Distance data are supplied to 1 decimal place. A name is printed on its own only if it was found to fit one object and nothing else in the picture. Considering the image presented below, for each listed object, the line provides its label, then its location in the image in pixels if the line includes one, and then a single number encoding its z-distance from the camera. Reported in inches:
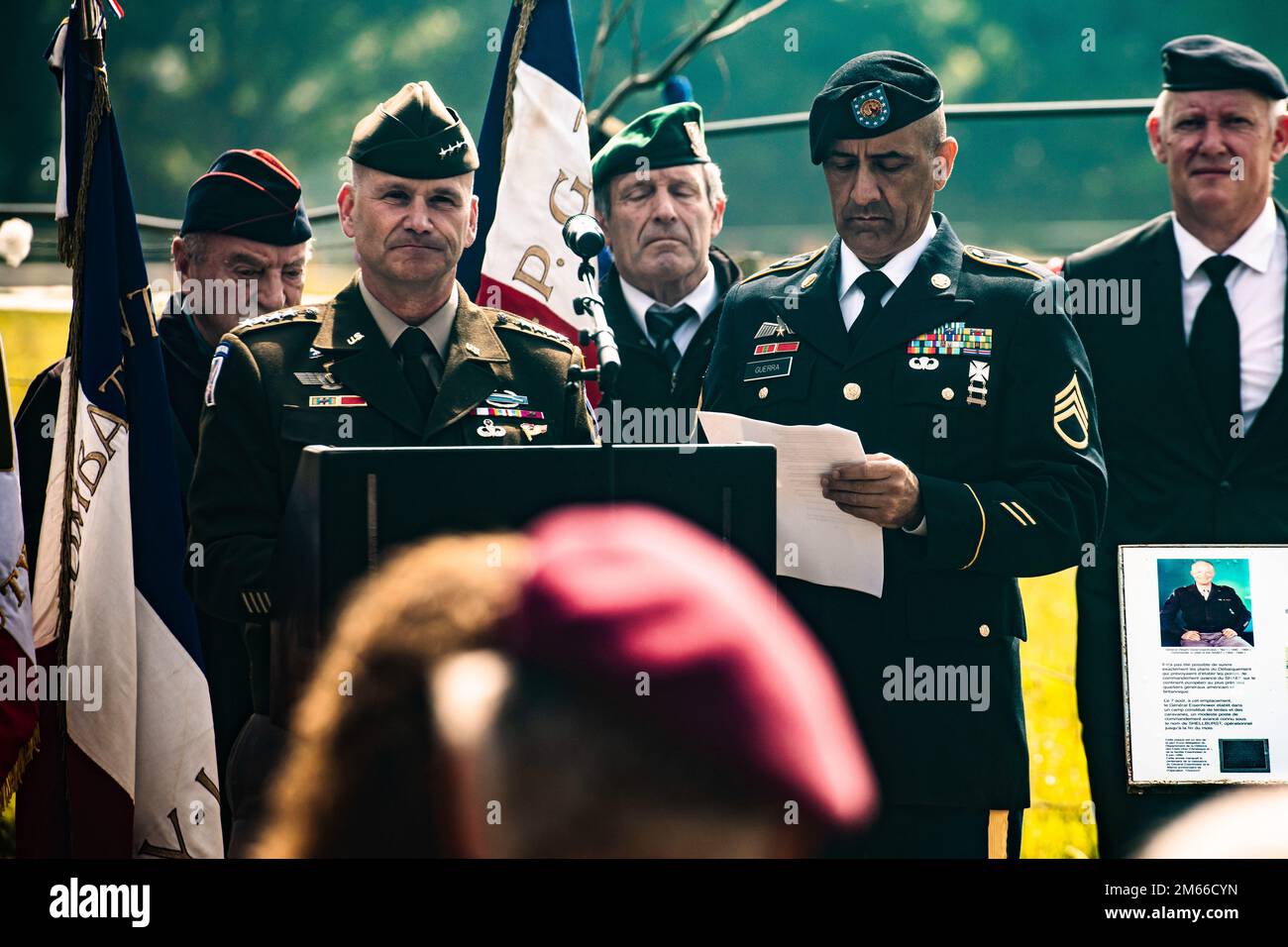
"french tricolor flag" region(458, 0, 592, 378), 150.4
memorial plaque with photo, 129.8
